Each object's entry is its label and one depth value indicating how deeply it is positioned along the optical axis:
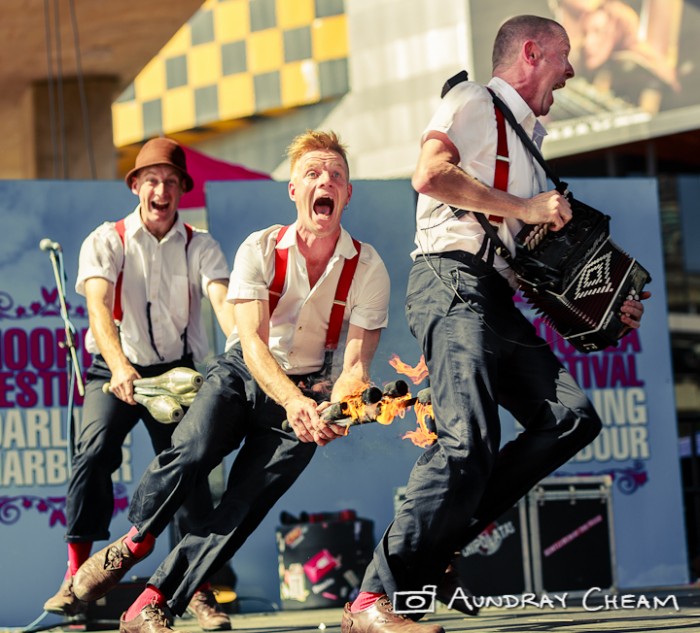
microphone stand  6.18
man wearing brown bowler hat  5.77
